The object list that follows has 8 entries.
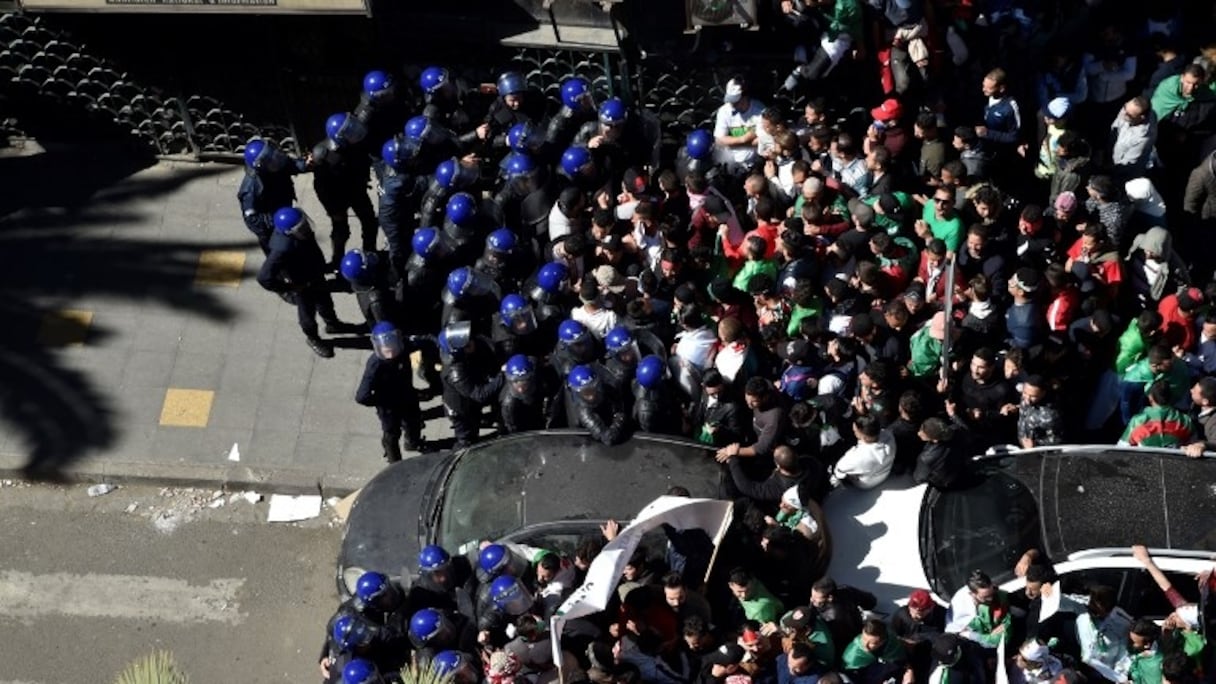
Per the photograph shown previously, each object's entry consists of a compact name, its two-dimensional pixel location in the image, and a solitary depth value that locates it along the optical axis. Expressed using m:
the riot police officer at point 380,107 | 14.10
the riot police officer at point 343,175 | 14.04
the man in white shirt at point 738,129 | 14.02
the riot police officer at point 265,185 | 13.76
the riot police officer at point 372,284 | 13.30
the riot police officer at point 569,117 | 13.92
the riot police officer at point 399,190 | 13.73
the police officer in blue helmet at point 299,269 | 13.63
